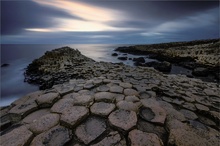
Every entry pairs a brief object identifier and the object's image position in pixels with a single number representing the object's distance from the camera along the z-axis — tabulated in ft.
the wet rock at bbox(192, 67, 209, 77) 21.04
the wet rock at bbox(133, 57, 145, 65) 36.89
